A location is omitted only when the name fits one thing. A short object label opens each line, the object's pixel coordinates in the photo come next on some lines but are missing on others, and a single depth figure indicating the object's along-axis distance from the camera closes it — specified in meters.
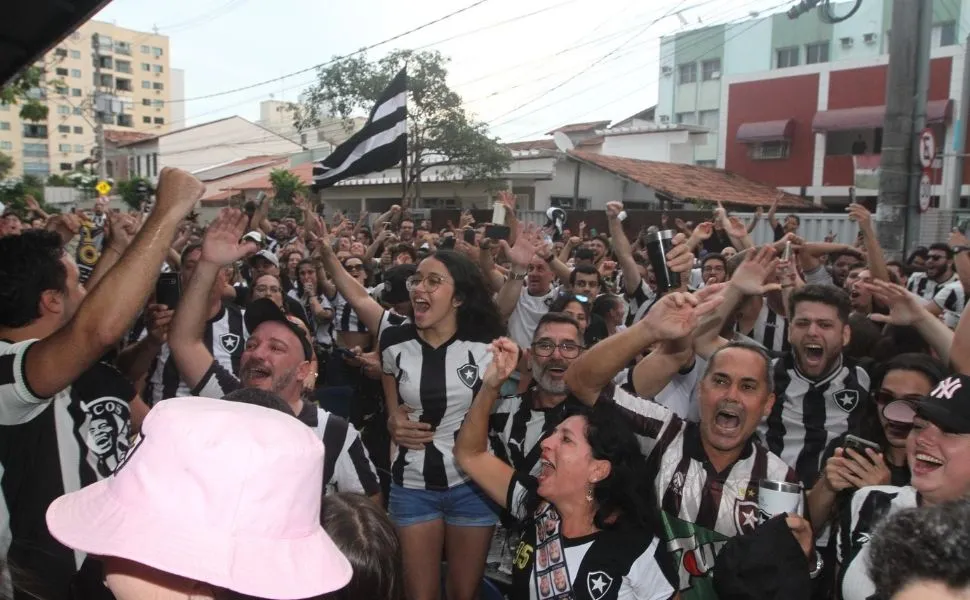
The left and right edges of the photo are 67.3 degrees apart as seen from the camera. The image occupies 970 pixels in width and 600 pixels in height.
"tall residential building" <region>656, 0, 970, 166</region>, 38.97
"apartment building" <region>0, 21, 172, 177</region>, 83.81
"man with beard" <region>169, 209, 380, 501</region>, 2.89
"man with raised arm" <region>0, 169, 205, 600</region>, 2.03
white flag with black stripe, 8.78
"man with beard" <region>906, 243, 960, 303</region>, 7.80
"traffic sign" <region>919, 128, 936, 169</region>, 7.47
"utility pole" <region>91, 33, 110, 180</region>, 31.02
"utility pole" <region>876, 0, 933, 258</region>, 7.33
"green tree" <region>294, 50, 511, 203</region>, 24.12
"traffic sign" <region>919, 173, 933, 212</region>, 7.57
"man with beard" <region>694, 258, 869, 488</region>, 3.60
